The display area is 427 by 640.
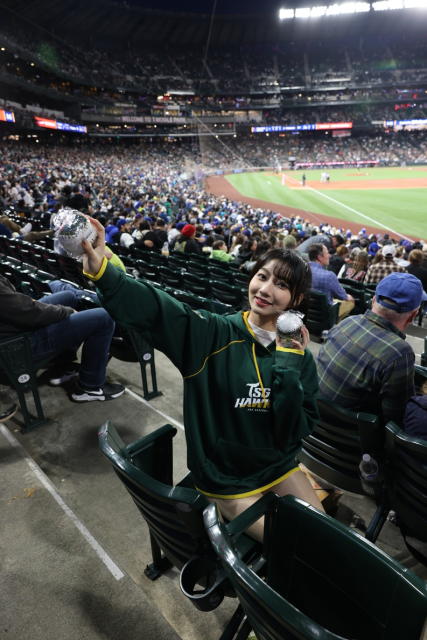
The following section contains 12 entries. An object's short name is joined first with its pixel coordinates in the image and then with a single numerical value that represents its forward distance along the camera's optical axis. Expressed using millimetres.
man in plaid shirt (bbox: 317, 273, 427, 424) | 2506
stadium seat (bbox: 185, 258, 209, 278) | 7431
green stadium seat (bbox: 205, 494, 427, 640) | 1129
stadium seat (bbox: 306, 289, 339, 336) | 6273
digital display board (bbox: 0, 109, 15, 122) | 34194
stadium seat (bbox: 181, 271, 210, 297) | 6504
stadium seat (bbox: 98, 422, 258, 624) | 1468
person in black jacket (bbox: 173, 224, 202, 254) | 9362
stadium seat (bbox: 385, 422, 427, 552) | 2074
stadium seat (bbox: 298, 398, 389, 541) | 2355
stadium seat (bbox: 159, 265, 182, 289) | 6801
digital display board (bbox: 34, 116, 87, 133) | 42250
